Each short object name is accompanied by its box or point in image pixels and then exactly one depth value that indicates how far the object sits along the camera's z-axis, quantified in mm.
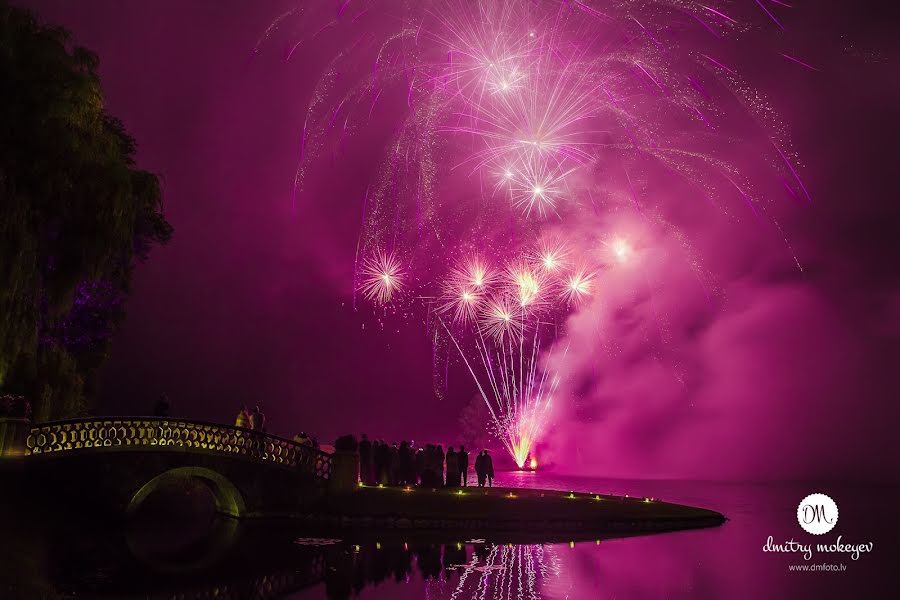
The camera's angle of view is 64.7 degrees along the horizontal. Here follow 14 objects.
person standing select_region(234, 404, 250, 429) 26578
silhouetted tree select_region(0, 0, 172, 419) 19781
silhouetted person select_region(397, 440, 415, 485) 25969
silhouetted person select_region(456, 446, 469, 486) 26109
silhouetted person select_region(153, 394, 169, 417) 23720
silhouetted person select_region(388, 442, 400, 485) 25797
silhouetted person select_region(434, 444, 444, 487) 25931
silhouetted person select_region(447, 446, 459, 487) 25969
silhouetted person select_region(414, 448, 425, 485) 26078
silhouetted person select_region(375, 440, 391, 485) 25984
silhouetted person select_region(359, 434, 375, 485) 26078
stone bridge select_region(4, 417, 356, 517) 19953
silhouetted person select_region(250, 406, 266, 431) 25516
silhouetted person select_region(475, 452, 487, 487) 26781
